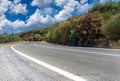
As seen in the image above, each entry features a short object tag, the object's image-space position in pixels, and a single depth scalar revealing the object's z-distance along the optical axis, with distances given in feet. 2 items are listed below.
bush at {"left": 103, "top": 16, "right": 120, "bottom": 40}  28.17
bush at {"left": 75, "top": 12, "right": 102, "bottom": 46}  35.64
